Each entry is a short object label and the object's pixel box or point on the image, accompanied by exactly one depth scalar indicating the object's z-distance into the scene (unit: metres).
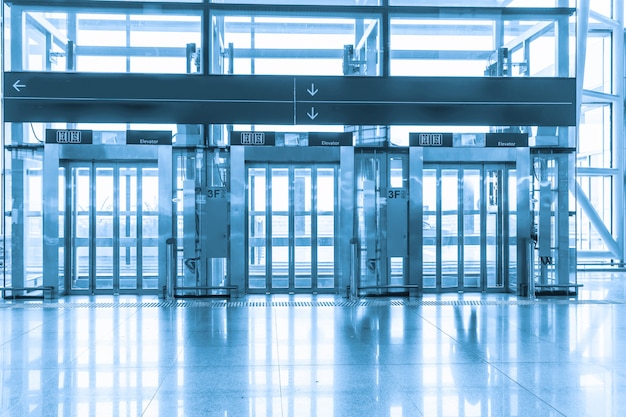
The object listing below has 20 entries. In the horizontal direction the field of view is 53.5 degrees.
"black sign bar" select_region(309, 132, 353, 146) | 9.57
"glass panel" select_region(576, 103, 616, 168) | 14.51
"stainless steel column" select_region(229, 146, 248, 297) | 9.59
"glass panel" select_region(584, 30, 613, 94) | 14.48
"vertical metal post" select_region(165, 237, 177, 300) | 9.30
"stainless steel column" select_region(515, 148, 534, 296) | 9.84
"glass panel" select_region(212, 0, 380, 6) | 9.77
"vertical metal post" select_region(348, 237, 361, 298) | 9.45
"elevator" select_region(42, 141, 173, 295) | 9.90
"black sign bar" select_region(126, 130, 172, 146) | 9.32
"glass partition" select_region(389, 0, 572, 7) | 9.99
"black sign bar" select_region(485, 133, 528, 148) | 9.58
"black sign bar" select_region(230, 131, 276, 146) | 9.41
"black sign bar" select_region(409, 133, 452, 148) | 9.57
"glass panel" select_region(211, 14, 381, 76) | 9.62
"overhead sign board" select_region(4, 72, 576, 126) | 9.02
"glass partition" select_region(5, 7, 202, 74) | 9.33
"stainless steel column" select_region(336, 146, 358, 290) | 9.69
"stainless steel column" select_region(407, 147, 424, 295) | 9.74
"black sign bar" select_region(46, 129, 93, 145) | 9.22
